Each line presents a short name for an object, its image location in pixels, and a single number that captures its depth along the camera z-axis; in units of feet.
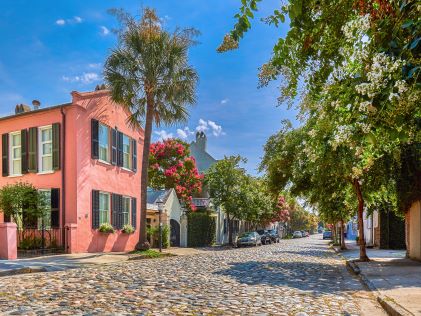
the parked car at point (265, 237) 151.23
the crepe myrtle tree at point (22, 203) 65.05
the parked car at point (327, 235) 258.14
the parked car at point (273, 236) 165.55
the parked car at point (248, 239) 128.06
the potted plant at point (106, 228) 73.46
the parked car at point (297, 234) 294.09
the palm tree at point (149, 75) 71.00
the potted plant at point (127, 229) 82.40
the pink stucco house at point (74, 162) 68.08
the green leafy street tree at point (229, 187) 131.75
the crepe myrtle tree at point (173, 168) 142.92
